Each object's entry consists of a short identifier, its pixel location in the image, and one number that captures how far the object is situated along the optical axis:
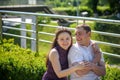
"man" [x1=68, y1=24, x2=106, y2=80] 4.02
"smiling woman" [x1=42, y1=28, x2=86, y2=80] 4.02
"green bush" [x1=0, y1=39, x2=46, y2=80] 5.50
